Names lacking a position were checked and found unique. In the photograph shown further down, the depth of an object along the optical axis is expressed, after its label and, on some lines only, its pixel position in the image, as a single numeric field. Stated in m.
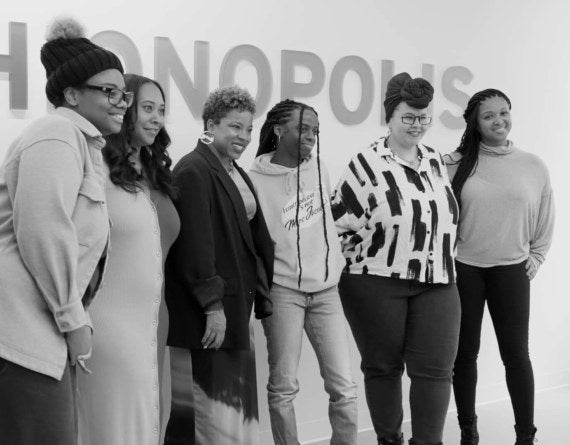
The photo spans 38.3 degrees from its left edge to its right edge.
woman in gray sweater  3.60
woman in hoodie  3.16
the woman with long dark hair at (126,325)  2.23
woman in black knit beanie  1.73
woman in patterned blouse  3.19
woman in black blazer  2.74
